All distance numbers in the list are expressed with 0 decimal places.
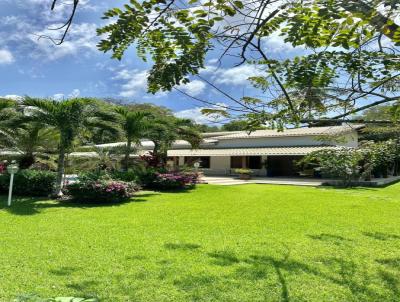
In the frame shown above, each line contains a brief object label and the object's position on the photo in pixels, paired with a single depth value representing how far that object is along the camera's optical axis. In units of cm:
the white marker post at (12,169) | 1428
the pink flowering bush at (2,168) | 2060
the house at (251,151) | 3734
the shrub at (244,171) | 3616
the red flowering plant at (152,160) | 2550
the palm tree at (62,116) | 1587
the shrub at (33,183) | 1712
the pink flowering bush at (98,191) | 1583
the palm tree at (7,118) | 1723
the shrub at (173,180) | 2222
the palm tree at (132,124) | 2134
